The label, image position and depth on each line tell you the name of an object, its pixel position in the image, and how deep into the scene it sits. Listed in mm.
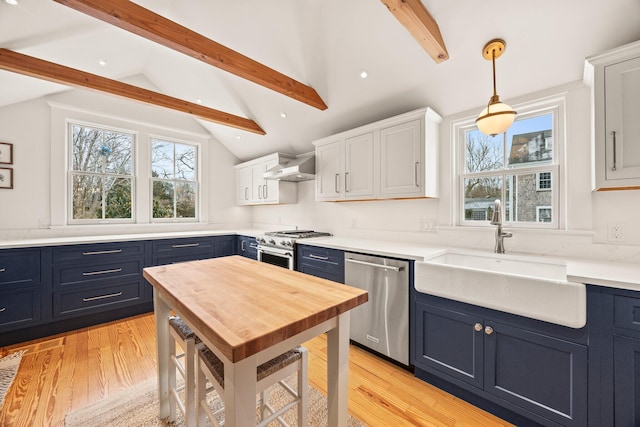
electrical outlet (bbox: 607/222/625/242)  1730
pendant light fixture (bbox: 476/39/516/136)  1568
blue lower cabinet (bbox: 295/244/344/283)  2584
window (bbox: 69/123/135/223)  3494
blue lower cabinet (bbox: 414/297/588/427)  1402
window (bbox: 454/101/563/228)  2049
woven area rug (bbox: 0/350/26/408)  1915
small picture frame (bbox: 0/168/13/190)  2916
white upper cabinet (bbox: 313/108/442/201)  2391
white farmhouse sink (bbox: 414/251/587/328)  1368
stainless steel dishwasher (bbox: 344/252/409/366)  2090
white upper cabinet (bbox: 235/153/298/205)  3963
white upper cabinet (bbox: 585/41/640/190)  1434
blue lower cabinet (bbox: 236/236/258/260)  3729
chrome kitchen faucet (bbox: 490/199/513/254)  2033
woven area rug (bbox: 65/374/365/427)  1612
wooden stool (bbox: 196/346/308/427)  1100
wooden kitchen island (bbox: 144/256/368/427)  829
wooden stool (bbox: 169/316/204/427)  1310
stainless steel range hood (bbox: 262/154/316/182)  3289
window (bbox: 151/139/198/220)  4129
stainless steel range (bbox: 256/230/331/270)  3041
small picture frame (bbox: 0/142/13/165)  2916
